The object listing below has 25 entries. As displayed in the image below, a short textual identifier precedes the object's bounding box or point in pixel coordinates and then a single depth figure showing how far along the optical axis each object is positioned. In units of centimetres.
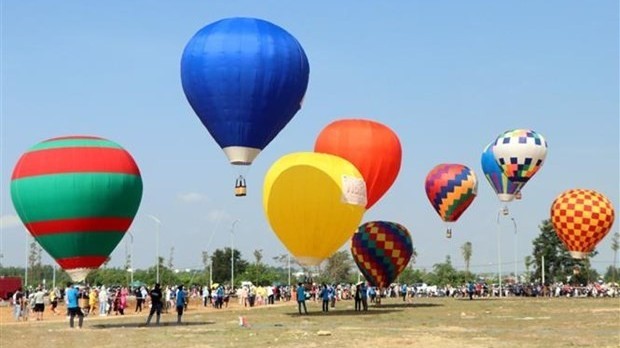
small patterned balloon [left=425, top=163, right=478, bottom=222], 5759
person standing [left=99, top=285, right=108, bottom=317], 4206
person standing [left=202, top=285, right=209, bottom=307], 5416
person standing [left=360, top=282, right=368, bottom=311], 4103
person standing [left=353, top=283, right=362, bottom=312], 4150
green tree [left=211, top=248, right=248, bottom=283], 12150
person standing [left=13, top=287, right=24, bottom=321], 3874
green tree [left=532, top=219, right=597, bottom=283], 11031
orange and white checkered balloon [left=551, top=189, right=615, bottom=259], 5938
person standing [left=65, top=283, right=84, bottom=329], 2939
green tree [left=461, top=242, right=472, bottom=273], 15400
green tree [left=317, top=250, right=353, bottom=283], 11576
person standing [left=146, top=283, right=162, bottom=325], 3067
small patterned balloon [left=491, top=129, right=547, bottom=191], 5675
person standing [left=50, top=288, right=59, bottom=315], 4636
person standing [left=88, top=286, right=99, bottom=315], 4372
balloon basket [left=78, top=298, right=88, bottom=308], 4441
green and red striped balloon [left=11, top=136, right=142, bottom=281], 2841
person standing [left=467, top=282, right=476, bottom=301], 6443
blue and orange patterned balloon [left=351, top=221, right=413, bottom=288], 4356
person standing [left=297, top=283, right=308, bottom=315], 3816
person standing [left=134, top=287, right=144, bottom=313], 4669
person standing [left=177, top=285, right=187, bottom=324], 3244
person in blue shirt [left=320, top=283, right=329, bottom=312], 4094
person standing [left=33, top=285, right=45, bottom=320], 3822
